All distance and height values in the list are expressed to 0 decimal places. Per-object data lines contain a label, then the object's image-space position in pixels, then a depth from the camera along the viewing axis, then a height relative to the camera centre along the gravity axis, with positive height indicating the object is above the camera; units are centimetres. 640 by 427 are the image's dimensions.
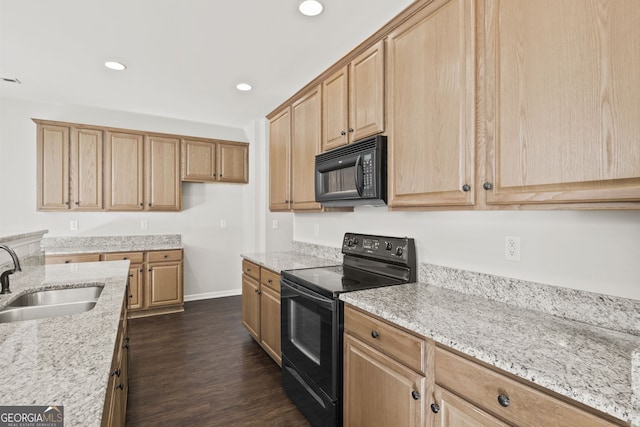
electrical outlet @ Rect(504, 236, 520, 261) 149 -17
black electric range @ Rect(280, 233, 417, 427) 170 -59
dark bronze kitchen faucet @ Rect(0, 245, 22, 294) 159 -33
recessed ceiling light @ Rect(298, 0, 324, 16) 200 +133
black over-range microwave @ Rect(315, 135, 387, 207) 190 +26
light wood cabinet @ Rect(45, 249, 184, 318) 392 -84
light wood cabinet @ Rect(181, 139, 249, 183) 445 +78
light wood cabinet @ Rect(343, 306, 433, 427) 123 -70
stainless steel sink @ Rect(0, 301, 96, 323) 144 -47
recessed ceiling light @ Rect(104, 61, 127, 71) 281 +134
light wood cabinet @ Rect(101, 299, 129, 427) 94 -63
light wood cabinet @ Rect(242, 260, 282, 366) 252 -82
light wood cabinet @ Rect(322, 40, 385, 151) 194 +77
